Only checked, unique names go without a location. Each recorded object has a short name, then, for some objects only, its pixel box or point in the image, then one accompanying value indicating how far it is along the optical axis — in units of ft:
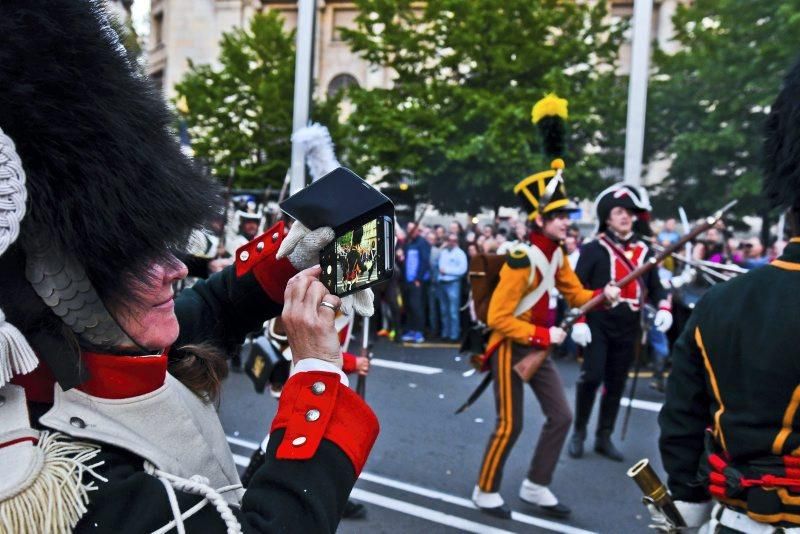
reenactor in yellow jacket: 14.46
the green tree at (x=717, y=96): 56.95
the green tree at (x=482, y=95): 67.21
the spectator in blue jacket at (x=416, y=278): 37.17
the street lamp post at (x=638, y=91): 24.80
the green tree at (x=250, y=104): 75.25
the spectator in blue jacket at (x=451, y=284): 36.32
